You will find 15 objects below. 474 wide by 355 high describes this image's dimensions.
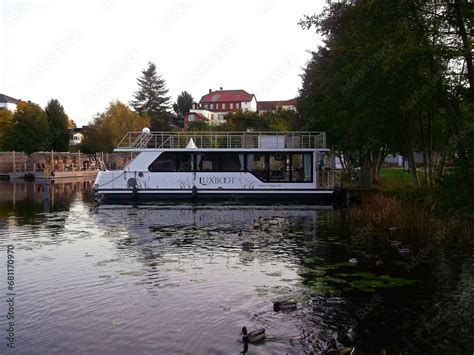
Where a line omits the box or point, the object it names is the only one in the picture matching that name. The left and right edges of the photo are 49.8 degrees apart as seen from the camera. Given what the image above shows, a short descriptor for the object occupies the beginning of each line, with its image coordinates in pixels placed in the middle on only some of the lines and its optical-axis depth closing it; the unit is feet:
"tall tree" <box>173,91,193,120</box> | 469.98
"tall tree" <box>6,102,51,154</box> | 252.21
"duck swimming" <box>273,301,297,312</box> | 35.96
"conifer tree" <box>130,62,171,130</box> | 364.79
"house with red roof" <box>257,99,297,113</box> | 546.75
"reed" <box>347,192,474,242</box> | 63.46
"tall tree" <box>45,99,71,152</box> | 281.13
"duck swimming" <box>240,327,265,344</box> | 29.79
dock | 214.10
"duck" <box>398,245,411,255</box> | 54.44
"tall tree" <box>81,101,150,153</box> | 272.92
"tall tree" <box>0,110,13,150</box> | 266.77
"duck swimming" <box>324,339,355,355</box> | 26.86
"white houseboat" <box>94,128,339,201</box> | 111.45
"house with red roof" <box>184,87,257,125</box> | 524.81
